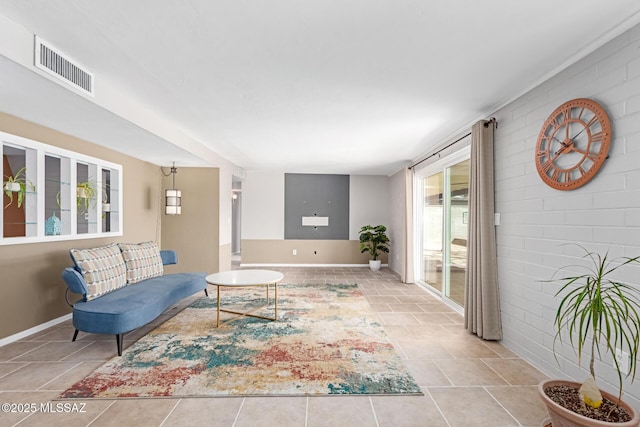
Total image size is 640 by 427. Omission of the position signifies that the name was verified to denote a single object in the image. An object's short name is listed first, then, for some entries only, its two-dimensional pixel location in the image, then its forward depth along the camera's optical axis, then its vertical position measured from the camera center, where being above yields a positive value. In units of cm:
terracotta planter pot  148 -98
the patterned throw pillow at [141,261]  404 -57
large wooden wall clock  210 +55
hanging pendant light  552 +33
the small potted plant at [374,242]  754 -57
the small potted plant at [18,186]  307 +35
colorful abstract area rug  232 -126
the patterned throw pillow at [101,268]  323 -54
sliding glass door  435 -8
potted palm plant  153 -96
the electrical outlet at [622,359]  193 -89
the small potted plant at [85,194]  397 +33
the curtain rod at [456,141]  327 +103
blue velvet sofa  291 -81
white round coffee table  371 -76
